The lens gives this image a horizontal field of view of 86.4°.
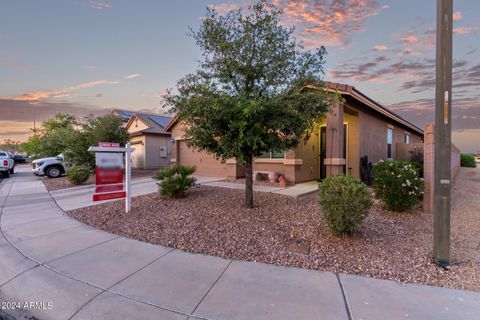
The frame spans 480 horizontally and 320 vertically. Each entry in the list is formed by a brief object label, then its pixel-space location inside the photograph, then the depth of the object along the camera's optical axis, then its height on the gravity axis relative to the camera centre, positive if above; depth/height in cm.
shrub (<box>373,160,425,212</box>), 620 -78
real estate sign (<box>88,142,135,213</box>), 668 -47
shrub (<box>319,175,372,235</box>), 428 -84
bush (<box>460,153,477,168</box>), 2528 -76
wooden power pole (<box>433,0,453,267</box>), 357 +34
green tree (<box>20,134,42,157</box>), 3946 +191
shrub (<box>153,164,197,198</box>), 767 -78
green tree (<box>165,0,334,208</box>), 546 +159
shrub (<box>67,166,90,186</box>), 1229 -93
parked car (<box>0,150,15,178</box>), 1788 -63
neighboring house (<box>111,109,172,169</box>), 1993 +87
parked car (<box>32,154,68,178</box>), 1614 -71
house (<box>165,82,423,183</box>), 938 +27
